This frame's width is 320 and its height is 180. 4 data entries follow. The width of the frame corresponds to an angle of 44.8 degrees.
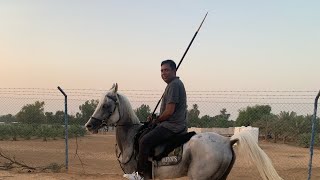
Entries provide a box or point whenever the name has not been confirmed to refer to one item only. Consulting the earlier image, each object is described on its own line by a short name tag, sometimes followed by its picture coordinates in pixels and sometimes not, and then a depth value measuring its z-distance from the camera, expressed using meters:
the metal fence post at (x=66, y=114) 12.13
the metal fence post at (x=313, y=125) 9.38
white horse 5.54
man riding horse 5.80
